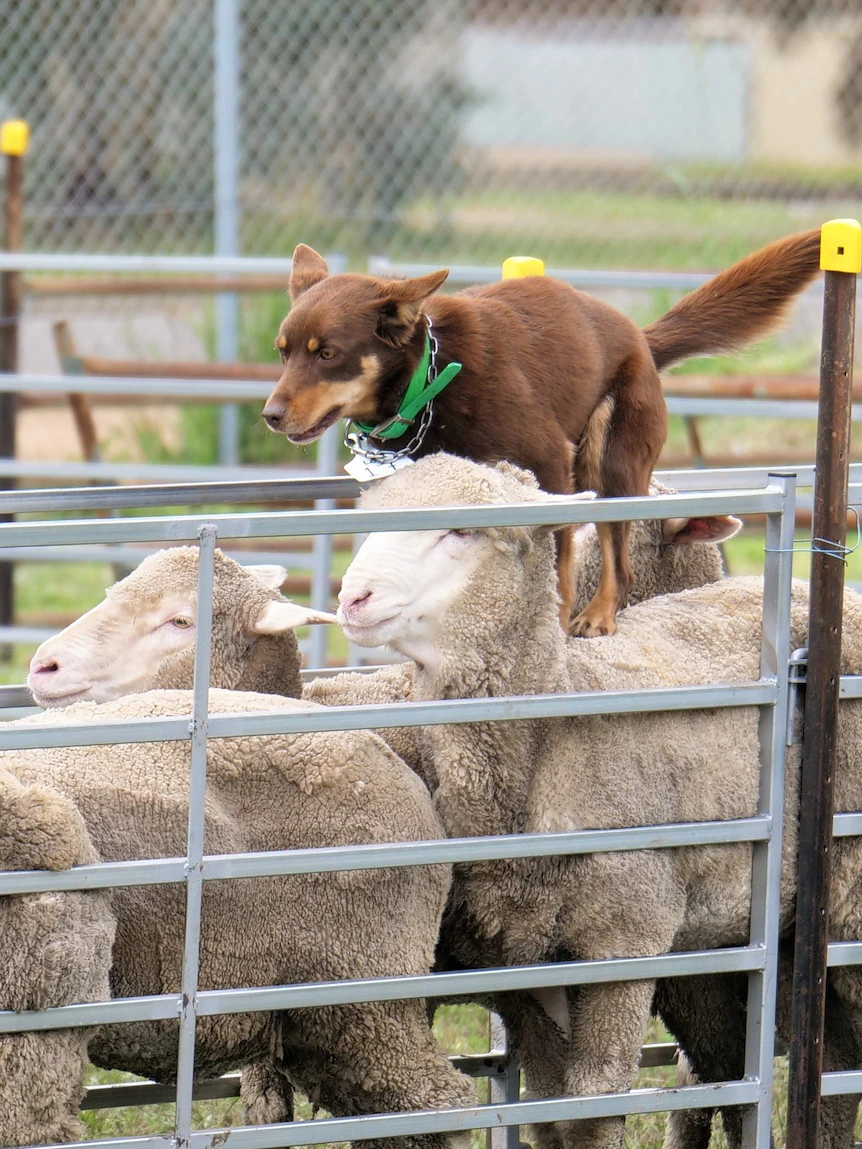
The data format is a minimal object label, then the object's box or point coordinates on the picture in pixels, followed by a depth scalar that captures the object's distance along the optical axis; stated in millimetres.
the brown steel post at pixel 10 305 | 14674
